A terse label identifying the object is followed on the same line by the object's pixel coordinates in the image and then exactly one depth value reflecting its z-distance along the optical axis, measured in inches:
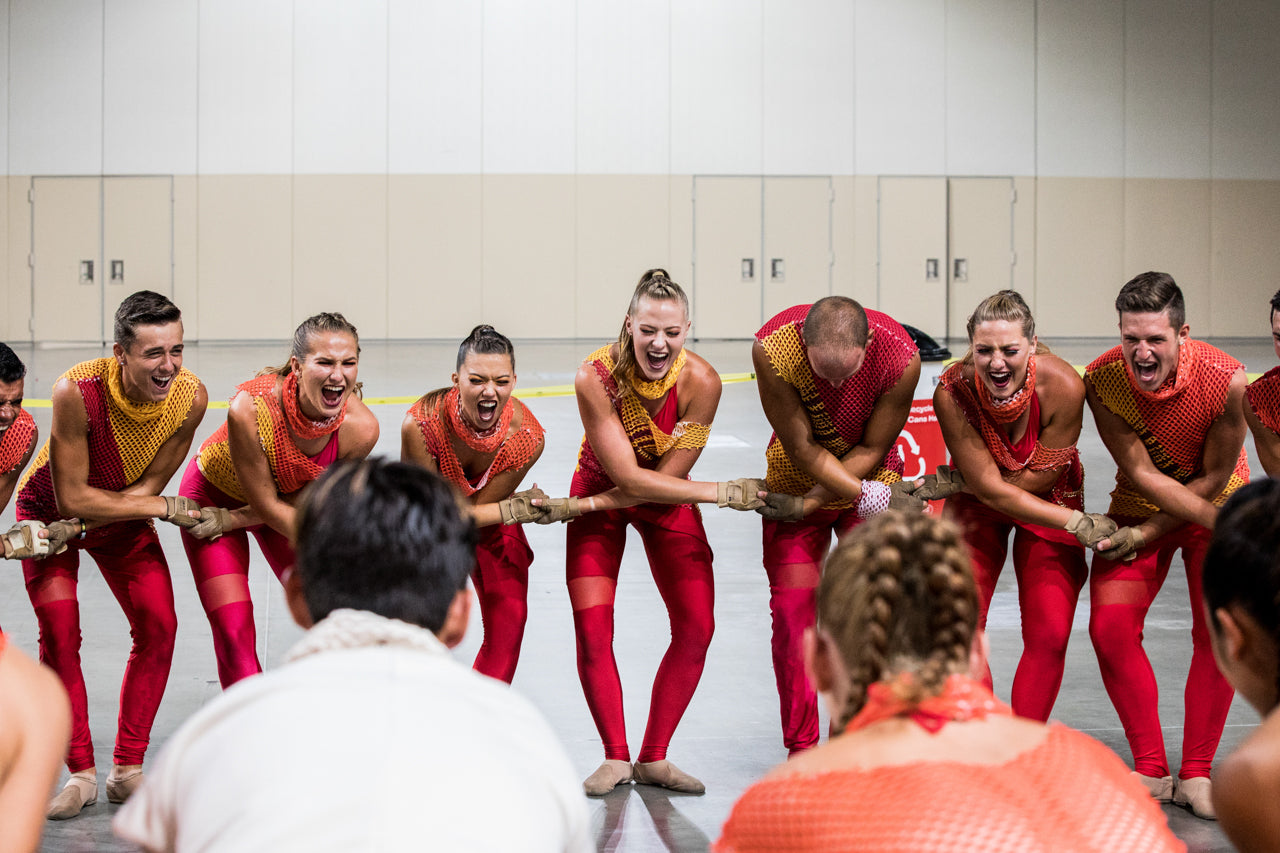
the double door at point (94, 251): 820.6
